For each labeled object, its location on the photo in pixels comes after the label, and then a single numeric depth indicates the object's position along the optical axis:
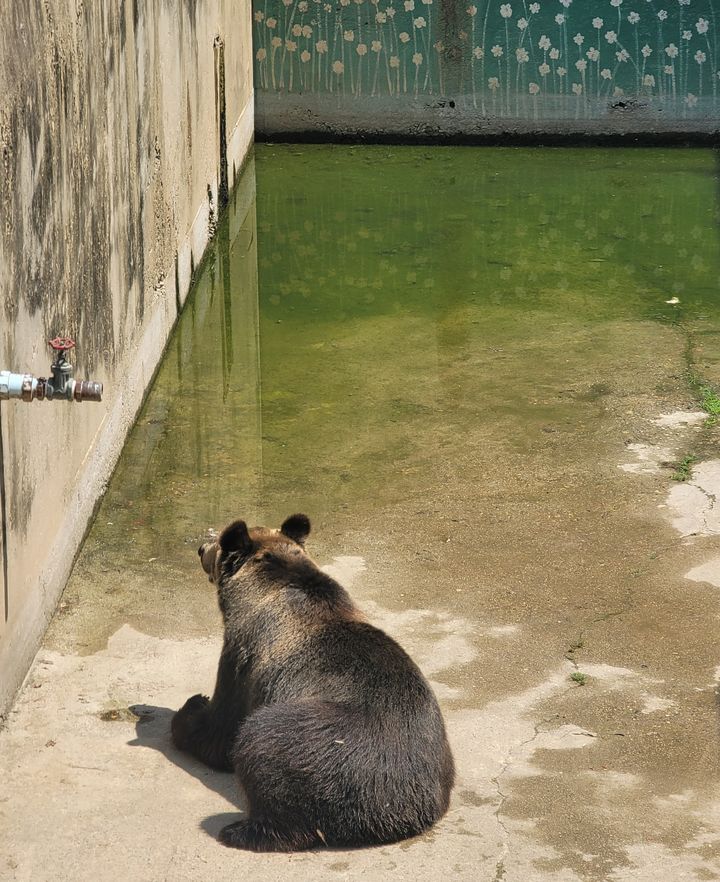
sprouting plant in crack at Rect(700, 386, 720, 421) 8.40
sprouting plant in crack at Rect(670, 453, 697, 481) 7.53
